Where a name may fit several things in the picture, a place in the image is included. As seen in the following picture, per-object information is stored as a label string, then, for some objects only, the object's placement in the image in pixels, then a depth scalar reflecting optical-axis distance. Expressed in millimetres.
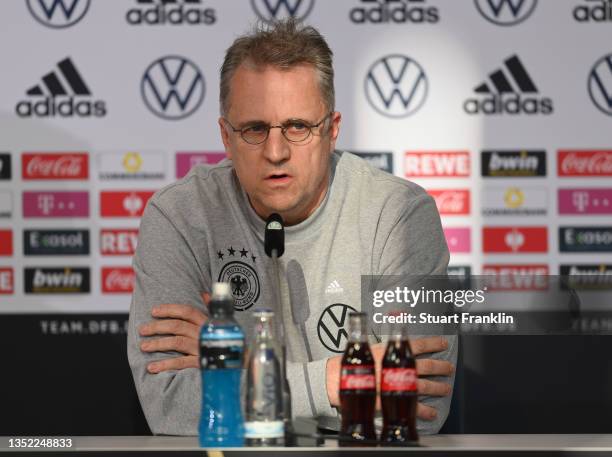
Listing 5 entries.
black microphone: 4410
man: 4749
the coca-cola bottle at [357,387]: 4210
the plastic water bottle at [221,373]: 4200
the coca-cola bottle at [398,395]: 4188
